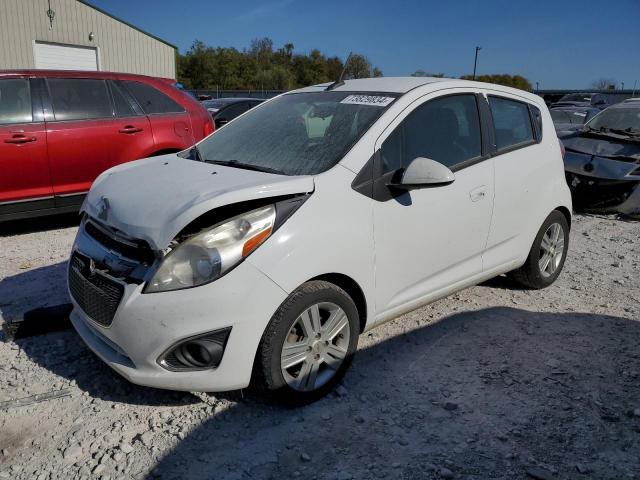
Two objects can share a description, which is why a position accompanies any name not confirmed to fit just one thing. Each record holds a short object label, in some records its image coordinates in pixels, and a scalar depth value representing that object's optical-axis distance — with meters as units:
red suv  5.42
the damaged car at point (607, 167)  7.61
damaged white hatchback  2.55
